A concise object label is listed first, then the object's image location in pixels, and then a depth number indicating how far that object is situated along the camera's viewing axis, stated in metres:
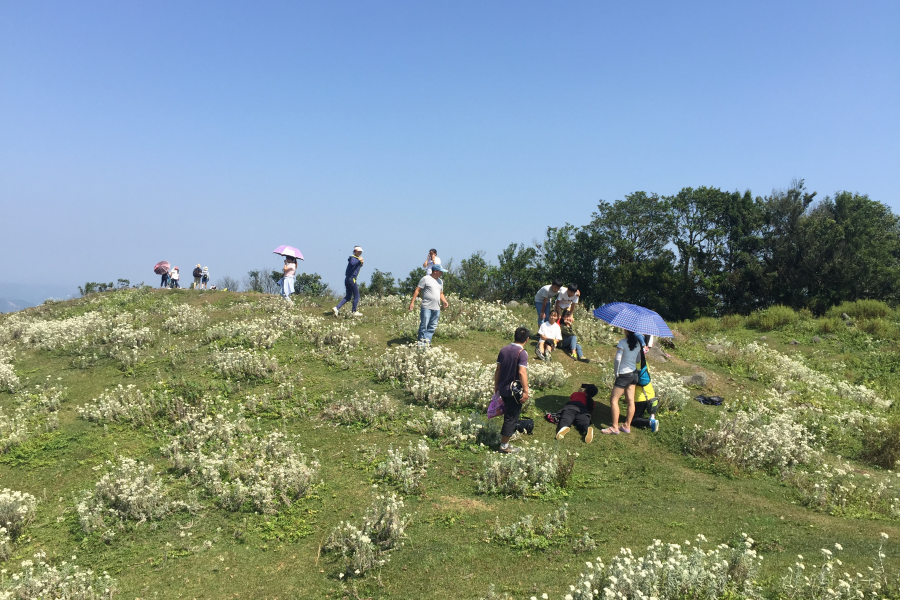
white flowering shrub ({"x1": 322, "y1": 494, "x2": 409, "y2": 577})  6.04
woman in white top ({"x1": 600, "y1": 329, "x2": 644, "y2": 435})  9.95
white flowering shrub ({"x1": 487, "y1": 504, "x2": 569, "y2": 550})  6.44
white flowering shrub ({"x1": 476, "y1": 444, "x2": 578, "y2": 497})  7.82
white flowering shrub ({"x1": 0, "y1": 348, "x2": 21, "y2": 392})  12.23
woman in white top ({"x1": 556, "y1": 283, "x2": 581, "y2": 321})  13.50
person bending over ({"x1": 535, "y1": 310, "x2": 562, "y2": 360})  13.05
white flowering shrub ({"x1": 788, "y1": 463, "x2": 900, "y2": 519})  7.73
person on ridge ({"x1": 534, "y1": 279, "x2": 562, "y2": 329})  13.91
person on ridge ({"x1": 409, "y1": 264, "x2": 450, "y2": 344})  13.02
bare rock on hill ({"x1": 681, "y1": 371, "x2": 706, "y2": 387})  13.29
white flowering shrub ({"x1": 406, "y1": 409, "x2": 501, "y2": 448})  9.40
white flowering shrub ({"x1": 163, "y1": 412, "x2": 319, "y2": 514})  7.46
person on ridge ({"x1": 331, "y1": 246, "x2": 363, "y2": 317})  15.57
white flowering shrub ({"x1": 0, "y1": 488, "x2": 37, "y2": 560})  6.74
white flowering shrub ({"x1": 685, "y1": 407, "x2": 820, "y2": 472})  9.26
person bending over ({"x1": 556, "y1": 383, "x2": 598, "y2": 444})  9.75
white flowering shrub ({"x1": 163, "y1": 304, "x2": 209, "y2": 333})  15.93
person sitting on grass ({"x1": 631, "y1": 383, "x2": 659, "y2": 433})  10.23
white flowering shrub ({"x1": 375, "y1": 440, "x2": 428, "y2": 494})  7.84
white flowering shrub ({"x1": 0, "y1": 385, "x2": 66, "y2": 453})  9.40
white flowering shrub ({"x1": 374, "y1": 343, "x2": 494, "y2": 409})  10.86
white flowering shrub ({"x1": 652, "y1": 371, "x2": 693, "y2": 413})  11.29
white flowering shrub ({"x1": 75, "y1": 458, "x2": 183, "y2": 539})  7.00
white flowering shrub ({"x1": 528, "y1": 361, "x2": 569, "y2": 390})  11.86
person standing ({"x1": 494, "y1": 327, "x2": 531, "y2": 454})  8.49
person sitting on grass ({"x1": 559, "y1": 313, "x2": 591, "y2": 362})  14.12
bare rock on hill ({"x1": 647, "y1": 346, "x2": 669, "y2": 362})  15.28
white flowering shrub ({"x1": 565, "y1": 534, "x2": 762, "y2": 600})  5.22
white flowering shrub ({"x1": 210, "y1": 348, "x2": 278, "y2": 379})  12.01
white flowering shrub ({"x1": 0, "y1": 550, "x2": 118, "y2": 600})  5.59
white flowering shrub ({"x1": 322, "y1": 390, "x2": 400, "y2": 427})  10.10
